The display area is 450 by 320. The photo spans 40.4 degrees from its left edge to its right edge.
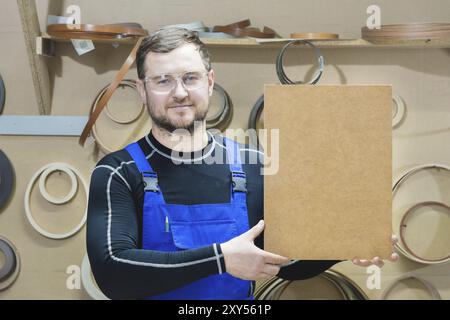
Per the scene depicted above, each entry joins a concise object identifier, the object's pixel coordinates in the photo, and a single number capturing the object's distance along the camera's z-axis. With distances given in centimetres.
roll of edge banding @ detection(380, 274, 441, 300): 299
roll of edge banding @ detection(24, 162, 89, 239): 296
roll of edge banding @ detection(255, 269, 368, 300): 284
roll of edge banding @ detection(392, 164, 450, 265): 292
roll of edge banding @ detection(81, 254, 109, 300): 290
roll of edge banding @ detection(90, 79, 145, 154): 292
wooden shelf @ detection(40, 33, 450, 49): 279
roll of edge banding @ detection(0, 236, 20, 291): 299
